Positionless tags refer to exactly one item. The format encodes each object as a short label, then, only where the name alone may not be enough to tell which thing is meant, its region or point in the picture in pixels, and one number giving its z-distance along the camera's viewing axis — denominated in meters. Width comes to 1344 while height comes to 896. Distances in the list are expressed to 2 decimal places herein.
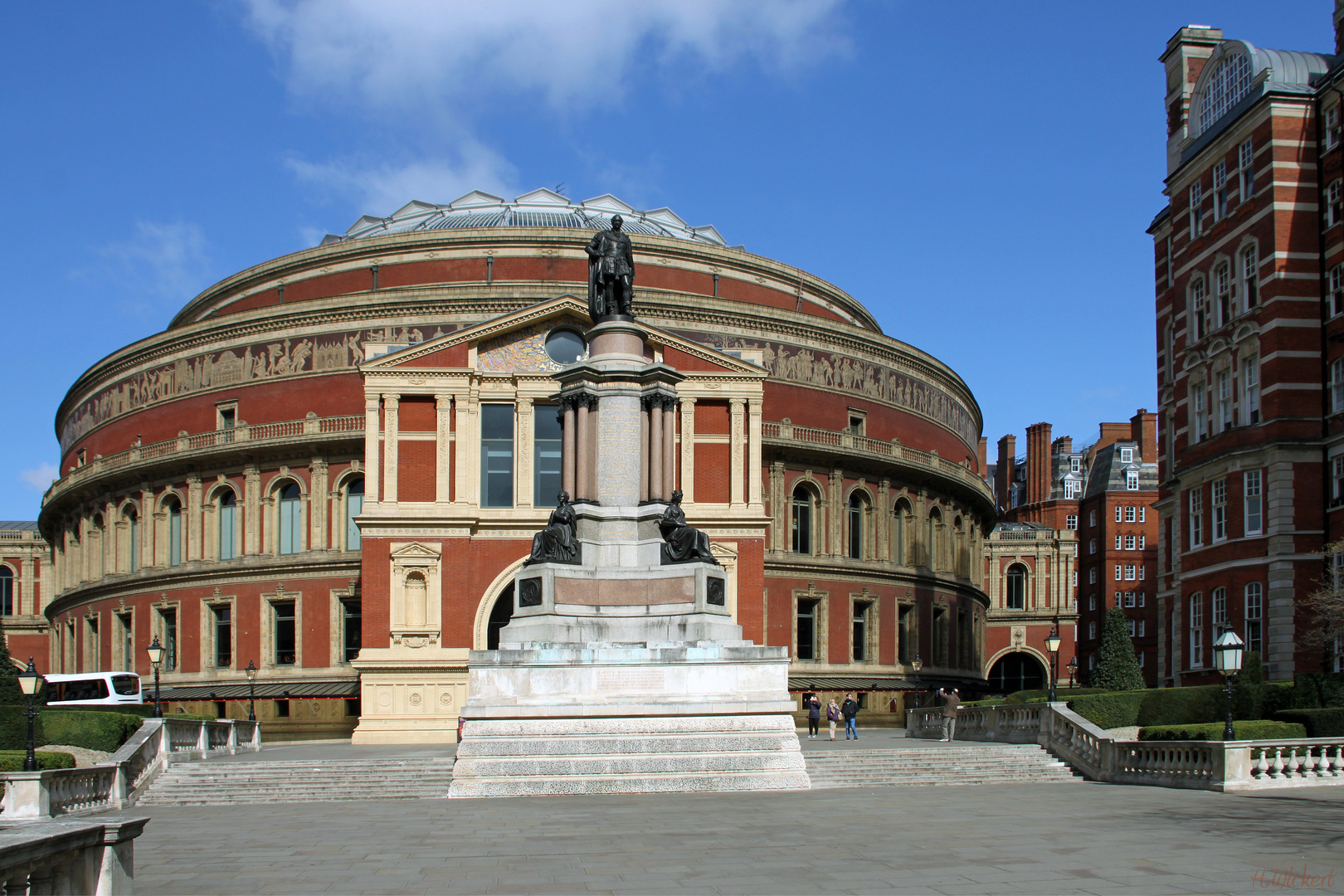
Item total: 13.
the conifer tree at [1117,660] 61.12
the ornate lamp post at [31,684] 26.64
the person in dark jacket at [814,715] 46.34
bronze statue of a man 29.98
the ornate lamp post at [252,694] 53.34
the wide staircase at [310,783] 25.73
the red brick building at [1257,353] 42.50
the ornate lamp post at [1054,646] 35.22
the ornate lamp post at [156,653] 36.97
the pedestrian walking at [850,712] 43.75
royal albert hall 47.84
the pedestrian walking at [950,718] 38.72
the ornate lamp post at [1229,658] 25.55
